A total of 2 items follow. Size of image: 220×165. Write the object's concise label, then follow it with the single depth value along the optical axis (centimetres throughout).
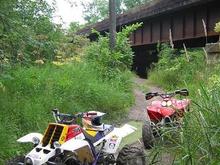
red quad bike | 322
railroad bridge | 832
